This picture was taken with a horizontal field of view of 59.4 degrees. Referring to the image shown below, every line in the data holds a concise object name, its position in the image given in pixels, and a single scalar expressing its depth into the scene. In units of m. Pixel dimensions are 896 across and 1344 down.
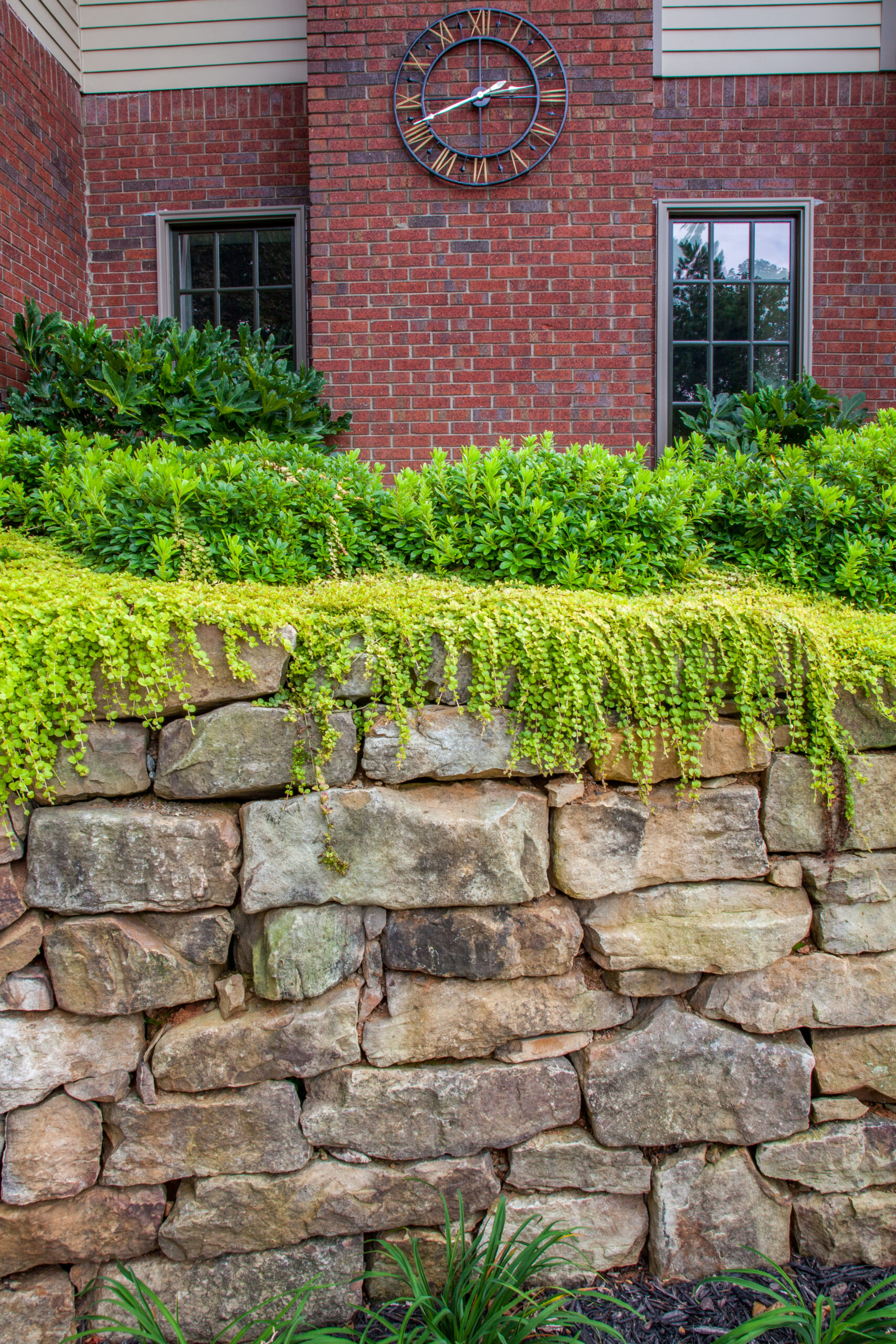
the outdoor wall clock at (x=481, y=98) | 4.82
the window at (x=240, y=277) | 5.75
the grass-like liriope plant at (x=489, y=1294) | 2.05
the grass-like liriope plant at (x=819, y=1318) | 2.06
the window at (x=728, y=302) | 5.73
